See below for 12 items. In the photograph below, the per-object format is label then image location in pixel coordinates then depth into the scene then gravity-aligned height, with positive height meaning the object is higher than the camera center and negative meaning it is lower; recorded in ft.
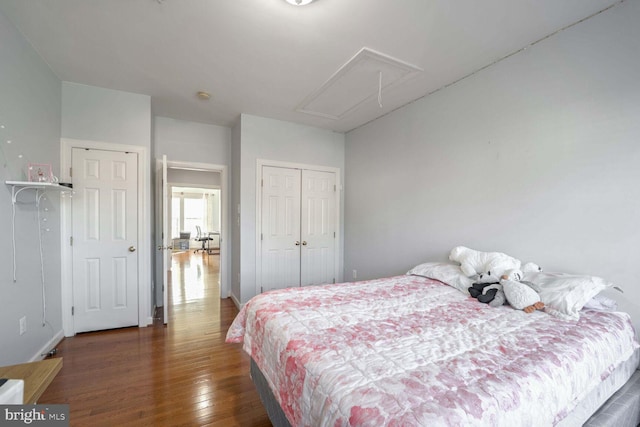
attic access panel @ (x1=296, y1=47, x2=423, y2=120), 7.79 +4.52
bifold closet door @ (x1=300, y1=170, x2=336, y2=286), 13.52 -0.98
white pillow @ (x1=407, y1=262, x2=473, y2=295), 7.02 -1.96
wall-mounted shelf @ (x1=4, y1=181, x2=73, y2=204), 6.17 +0.63
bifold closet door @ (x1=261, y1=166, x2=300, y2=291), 12.41 -0.92
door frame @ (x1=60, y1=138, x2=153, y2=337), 9.06 -0.87
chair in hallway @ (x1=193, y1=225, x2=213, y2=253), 30.33 -3.53
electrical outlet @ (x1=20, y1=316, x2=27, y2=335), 6.64 -3.06
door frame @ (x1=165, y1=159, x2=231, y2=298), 13.69 -1.40
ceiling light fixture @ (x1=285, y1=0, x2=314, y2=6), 5.48 +4.52
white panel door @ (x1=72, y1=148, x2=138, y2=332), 9.34 -1.13
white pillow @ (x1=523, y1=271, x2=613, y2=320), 5.08 -1.74
